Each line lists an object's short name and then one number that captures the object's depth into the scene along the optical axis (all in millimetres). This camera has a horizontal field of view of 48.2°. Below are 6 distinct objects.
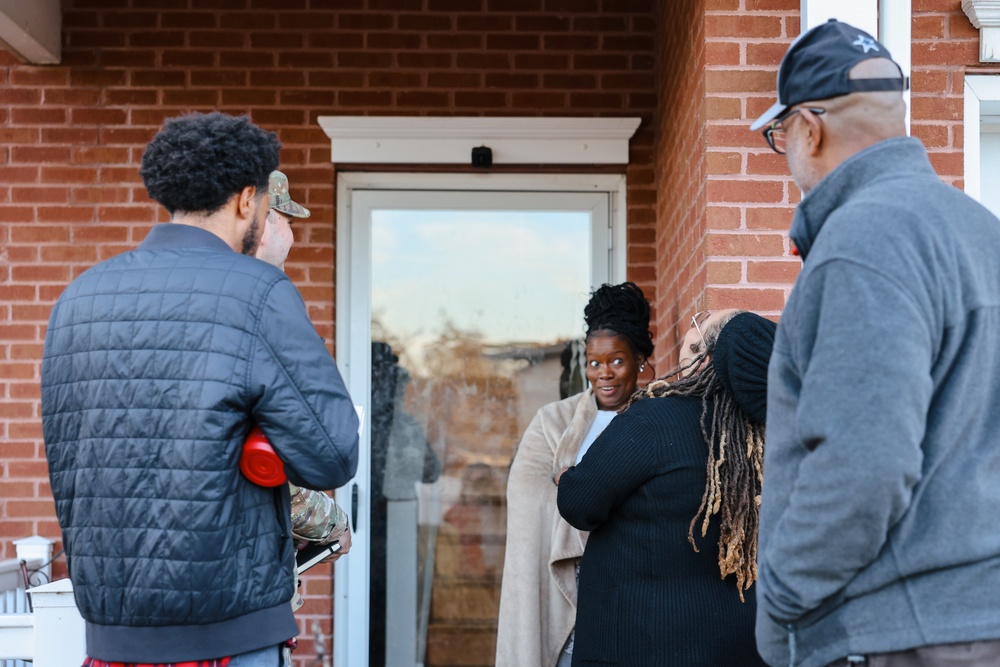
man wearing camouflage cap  2971
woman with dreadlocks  2611
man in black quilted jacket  2014
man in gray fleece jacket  1600
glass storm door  5141
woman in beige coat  3695
